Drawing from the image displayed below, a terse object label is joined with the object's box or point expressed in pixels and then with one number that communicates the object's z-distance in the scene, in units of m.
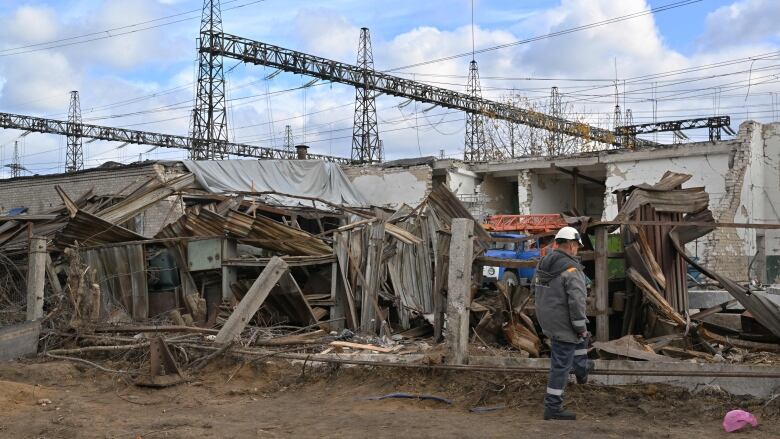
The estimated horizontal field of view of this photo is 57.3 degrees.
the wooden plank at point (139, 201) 13.40
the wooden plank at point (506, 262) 9.12
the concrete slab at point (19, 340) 10.41
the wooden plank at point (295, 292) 11.30
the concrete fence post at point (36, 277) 11.39
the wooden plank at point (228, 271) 12.32
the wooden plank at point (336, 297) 11.53
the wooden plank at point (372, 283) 11.03
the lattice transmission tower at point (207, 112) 37.12
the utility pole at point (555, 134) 35.22
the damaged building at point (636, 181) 21.09
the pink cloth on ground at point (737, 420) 5.78
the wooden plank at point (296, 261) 11.71
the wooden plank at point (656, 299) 8.28
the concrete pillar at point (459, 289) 7.87
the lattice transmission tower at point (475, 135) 37.05
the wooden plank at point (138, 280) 12.80
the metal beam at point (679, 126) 39.16
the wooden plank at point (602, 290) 8.41
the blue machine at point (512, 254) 14.51
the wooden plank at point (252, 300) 9.70
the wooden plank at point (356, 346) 9.38
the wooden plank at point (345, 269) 11.22
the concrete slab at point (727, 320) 9.01
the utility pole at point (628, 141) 42.05
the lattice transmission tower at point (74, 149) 51.66
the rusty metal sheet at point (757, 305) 7.97
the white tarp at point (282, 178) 21.53
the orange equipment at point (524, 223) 18.77
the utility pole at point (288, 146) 60.62
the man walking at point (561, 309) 6.24
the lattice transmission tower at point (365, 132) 43.47
